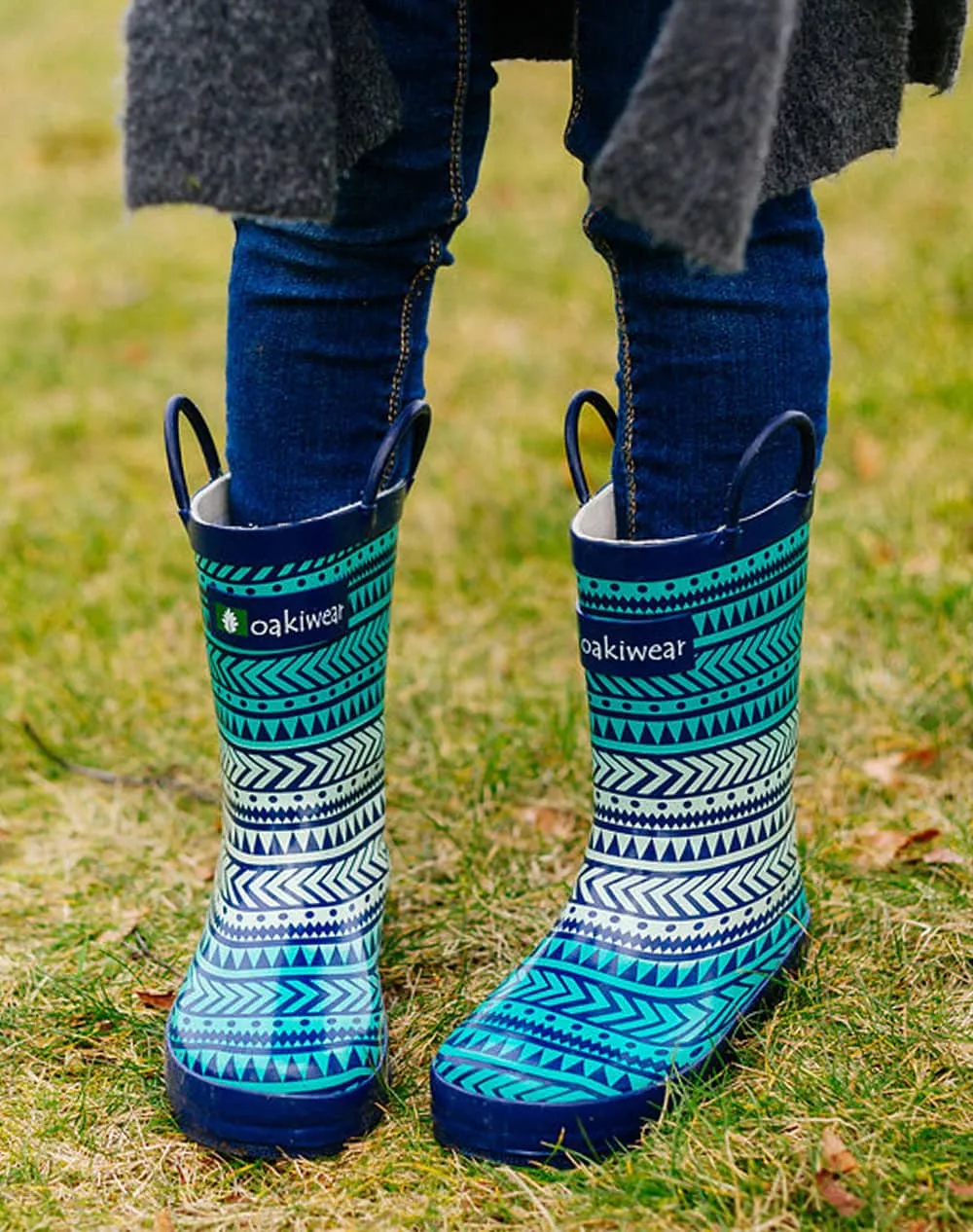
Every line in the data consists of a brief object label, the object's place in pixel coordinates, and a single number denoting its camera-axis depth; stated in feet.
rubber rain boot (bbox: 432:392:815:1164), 4.15
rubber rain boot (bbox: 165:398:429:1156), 4.18
